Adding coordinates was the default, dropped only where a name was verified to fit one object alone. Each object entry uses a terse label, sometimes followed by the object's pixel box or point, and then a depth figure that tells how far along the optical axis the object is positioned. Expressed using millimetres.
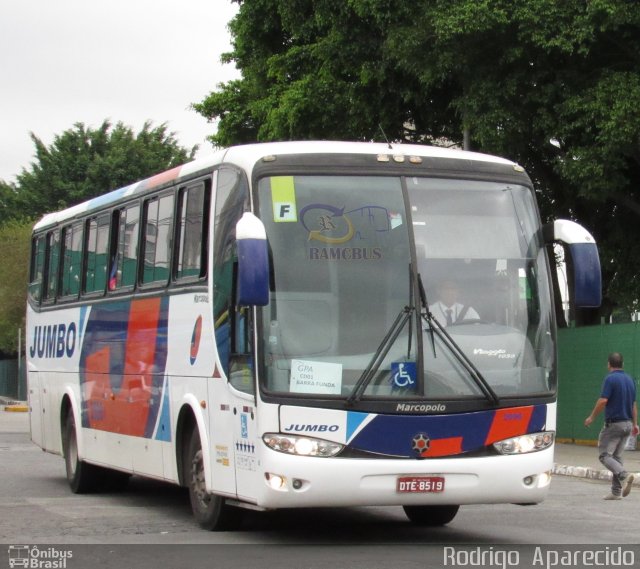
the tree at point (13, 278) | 56188
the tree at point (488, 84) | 23203
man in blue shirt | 15875
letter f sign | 10891
